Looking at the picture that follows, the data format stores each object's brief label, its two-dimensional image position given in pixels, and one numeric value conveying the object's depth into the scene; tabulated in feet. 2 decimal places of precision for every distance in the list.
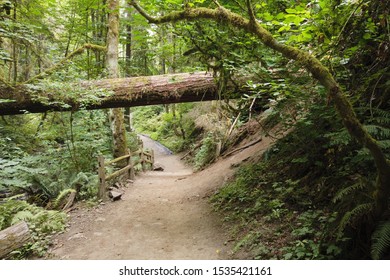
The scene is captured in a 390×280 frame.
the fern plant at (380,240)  7.96
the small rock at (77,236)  17.58
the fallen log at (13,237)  11.81
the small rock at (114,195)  24.90
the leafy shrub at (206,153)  42.47
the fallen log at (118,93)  23.52
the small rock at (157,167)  50.69
